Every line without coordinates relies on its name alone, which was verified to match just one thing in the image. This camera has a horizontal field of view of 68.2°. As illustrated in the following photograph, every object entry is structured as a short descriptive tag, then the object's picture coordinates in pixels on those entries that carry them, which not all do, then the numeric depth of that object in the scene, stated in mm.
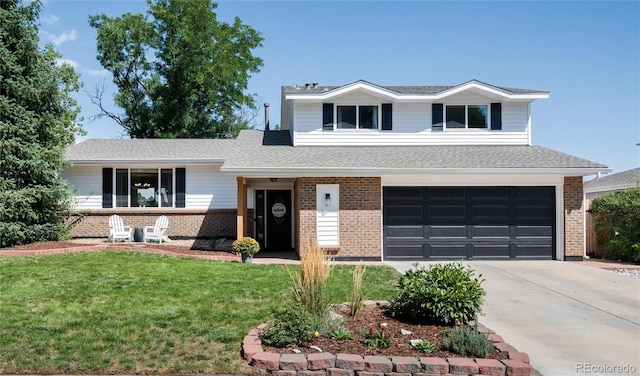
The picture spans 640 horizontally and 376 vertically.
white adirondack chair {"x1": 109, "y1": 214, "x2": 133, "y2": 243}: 15859
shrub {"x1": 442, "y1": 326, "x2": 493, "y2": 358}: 5301
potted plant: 12883
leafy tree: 28562
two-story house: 13758
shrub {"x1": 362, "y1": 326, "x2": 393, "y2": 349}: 5570
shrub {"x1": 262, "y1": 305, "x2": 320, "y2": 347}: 5586
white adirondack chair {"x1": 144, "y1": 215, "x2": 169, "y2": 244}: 16047
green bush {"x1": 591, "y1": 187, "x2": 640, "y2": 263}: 13909
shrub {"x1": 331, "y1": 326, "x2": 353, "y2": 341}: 5769
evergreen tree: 14477
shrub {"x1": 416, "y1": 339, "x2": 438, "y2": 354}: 5409
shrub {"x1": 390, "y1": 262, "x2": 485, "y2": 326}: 6277
